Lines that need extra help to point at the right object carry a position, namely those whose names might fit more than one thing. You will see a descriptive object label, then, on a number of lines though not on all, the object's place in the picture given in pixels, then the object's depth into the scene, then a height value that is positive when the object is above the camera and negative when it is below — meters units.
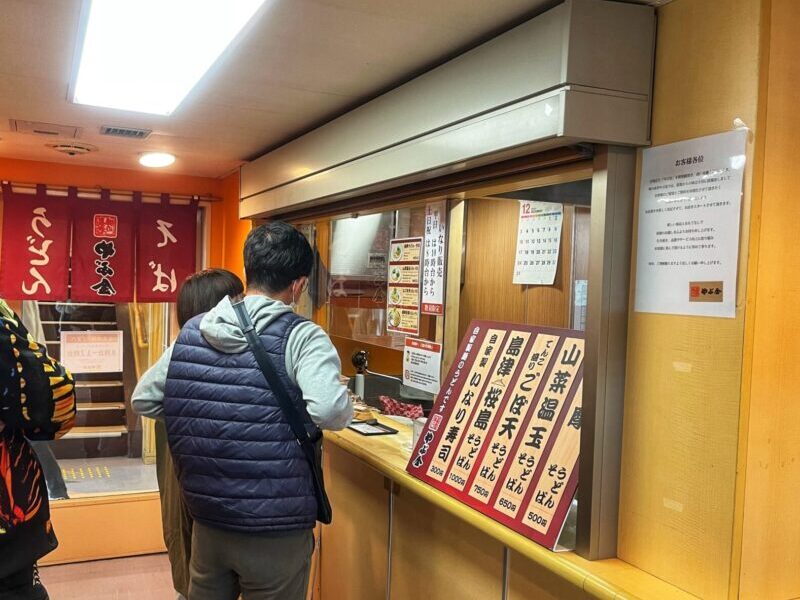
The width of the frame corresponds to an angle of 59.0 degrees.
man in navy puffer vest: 1.82 -0.41
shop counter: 1.56 -0.78
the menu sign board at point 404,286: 2.95 -0.05
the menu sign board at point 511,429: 1.70 -0.41
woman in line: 2.45 -0.72
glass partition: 3.13 +0.00
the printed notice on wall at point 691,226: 1.38 +0.12
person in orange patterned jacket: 1.69 -0.43
